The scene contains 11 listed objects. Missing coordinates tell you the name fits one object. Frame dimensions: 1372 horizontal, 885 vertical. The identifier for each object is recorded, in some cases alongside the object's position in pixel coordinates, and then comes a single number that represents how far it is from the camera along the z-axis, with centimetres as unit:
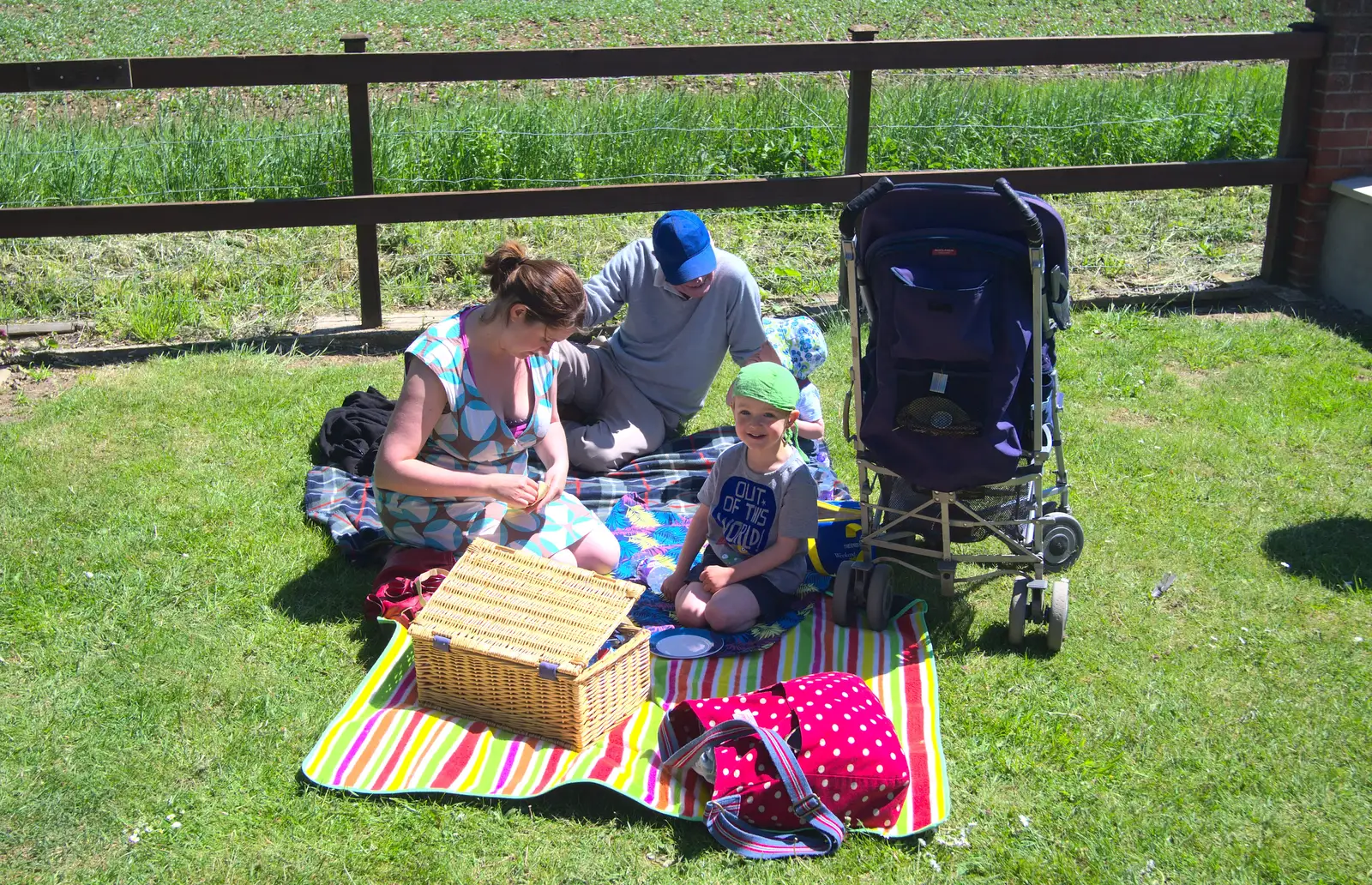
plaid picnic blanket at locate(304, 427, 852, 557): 448
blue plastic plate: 375
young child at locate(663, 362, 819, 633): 377
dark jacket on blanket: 501
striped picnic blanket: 308
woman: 366
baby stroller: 360
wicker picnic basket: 319
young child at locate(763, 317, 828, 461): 537
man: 503
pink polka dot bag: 292
